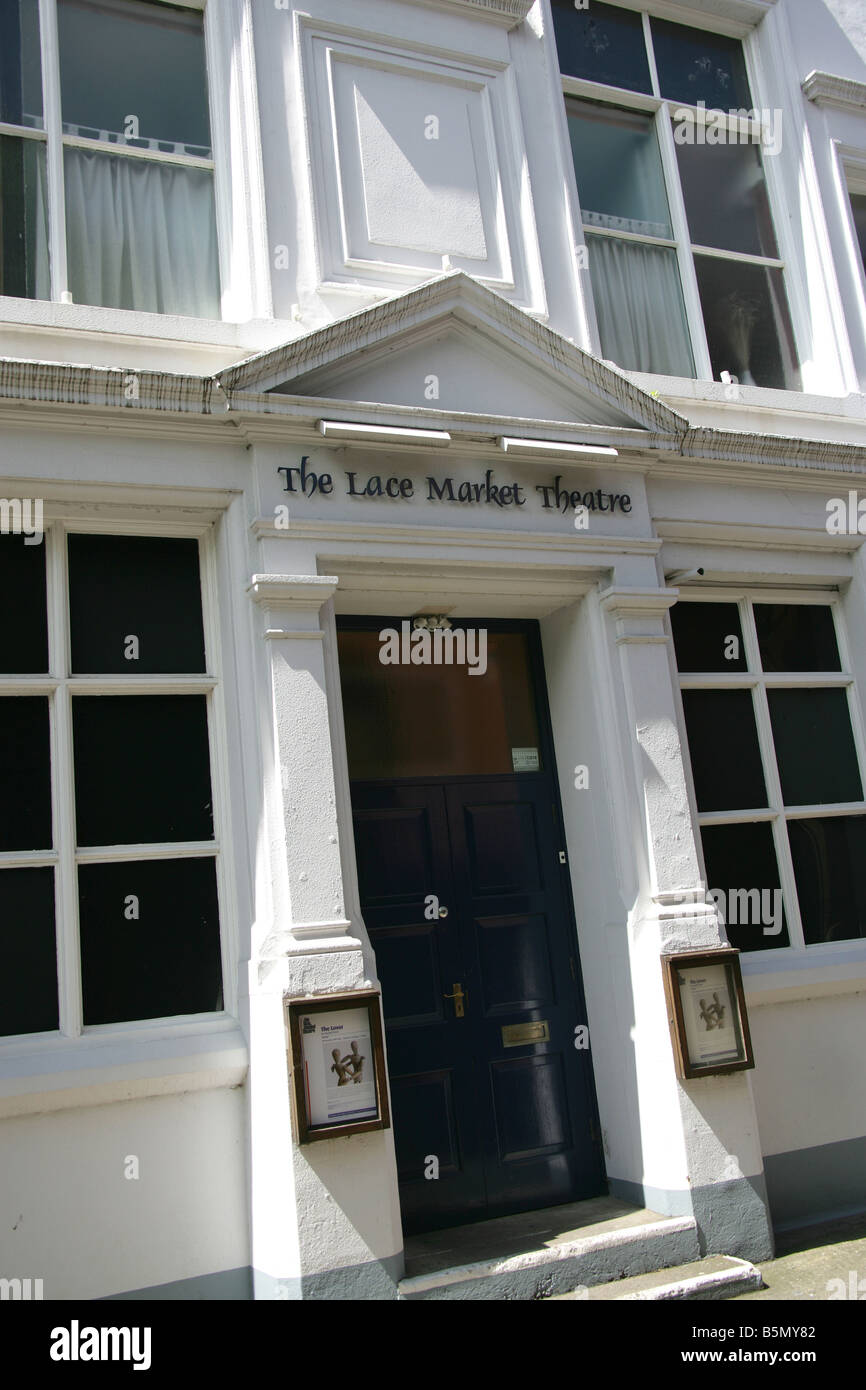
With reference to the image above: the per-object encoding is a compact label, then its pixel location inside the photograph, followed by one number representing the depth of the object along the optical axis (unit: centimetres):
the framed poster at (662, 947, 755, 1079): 543
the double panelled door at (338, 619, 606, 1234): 560
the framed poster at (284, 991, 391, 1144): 459
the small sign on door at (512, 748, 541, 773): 636
